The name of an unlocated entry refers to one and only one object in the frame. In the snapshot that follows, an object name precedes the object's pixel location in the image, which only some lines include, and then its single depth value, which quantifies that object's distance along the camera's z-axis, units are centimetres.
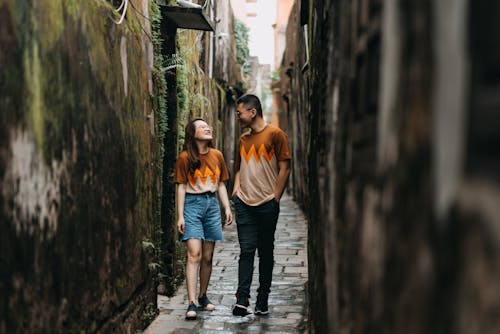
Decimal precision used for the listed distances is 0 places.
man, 554
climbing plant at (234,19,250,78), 1639
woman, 554
